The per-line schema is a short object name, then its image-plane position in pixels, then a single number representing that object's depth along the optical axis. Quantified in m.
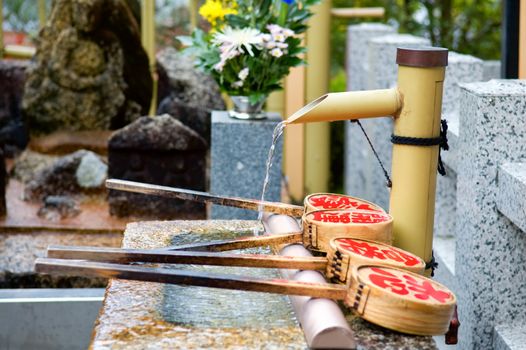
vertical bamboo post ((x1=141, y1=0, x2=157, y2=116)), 8.02
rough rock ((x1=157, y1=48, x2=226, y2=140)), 7.31
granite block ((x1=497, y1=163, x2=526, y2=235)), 2.49
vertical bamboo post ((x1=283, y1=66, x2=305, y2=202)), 7.36
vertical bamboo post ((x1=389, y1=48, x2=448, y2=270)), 2.41
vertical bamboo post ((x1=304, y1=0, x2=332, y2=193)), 7.27
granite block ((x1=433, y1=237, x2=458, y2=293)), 3.64
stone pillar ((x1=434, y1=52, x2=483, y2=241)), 4.23
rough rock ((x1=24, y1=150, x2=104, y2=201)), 6.75
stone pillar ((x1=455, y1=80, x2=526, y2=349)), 2.70
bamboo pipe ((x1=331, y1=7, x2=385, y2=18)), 8.06
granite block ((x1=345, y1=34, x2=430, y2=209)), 5.50
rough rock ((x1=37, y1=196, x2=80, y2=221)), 6.15
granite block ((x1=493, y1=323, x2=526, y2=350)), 2.58
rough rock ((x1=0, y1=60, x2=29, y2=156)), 8.30
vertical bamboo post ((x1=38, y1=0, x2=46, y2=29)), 8.62
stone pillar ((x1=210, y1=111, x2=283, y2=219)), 5.13
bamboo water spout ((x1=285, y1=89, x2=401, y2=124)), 2.30
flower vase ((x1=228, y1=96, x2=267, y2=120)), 5.16
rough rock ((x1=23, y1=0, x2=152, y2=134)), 7.58
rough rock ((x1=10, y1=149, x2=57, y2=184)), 7.29
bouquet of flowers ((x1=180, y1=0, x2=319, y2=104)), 4.88
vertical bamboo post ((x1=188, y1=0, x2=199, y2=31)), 7.92
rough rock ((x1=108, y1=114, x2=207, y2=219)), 6.06
